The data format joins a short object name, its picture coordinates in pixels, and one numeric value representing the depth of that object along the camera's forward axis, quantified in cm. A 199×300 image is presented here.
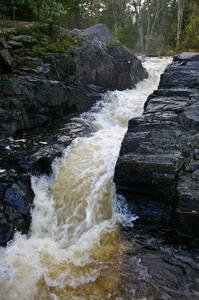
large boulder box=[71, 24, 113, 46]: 1401
